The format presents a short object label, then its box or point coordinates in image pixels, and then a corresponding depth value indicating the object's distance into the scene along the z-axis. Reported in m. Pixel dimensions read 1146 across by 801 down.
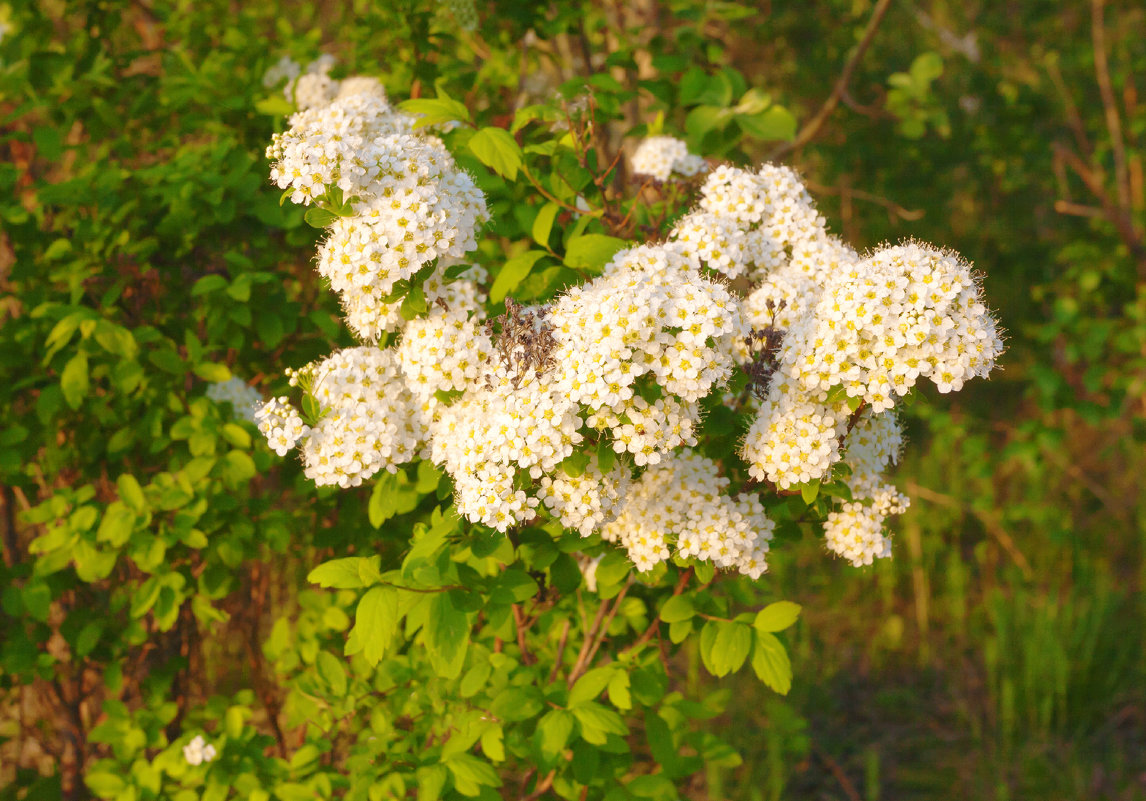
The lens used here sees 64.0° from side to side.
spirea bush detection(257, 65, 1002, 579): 1.62
